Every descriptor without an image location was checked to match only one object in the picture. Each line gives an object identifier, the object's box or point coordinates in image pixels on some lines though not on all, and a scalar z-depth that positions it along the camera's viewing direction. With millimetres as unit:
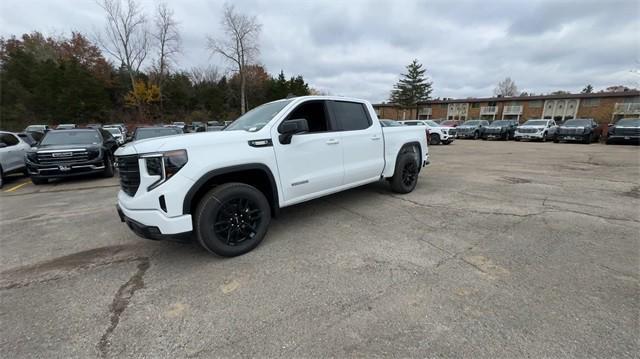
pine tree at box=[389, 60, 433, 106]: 47844
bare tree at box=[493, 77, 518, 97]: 83562
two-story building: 39344
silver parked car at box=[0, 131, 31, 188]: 7823
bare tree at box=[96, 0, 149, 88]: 33781
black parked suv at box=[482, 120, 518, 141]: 23672
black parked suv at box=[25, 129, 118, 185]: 7445
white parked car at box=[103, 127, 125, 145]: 18041
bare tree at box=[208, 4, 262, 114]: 36044
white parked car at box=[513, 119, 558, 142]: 21609
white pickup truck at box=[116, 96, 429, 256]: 2785
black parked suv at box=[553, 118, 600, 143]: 18906
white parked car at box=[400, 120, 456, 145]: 19453
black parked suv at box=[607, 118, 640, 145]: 16750
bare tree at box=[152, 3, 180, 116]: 35491
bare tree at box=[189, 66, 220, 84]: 51462
